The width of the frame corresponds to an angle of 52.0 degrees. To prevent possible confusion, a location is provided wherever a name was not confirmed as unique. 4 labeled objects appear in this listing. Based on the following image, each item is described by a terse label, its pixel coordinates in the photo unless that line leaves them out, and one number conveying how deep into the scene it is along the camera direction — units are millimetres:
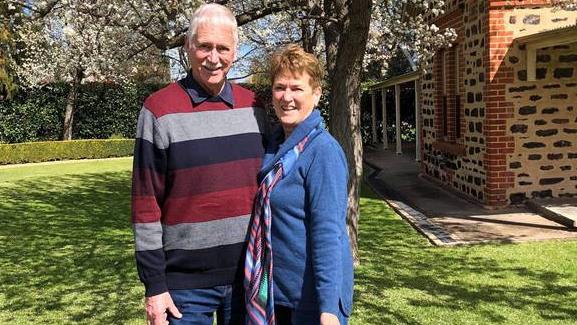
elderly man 2350
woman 2248
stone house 9133
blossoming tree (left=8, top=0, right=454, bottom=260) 5539
